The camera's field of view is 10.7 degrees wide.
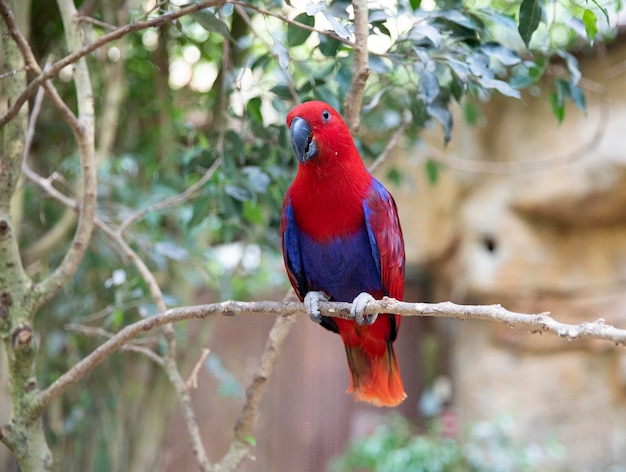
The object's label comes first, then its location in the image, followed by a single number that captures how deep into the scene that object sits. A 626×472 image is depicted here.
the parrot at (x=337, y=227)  3.26
